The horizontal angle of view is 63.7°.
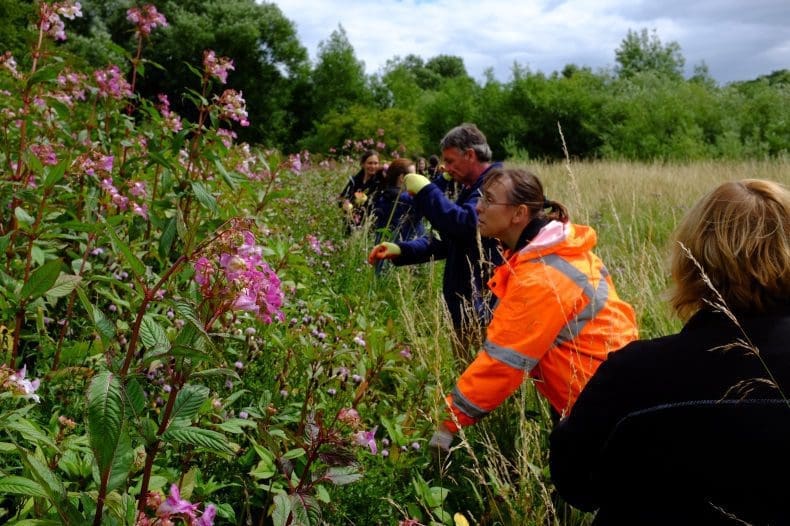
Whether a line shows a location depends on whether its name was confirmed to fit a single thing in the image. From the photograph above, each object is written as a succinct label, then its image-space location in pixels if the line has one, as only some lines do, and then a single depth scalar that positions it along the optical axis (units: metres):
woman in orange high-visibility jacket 2.16
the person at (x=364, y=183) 6.65
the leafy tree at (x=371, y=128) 22.77
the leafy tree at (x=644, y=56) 35.94
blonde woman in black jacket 1.17
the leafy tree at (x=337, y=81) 34.31
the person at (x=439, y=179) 6.42
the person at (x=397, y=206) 5.63
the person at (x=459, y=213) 3.45
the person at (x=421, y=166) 7.89
